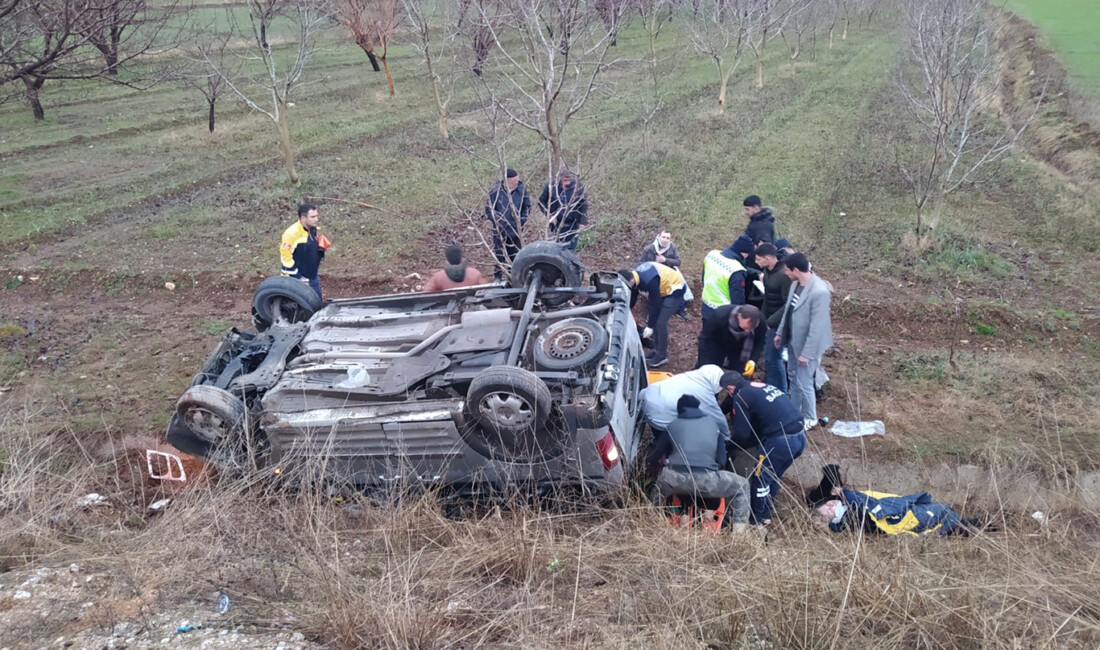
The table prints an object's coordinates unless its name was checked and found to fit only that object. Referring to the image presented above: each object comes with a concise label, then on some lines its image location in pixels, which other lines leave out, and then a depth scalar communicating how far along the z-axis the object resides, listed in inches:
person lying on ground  170.1
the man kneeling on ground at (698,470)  177.6
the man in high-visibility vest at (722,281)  255.3
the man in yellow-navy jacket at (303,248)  285.0
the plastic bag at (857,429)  234.4
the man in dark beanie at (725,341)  229.0
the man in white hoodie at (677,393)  195.3
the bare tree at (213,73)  652.2
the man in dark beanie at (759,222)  280.4
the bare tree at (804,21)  1062.5
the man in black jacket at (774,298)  238.8
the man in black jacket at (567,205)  298.6
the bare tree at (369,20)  903.7
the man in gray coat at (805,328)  223.9
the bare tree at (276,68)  523.5
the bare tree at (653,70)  674.4
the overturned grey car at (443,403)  166.9
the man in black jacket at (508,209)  312.2
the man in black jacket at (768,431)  185.3
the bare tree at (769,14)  800.9
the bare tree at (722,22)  763.4
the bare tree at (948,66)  370.3
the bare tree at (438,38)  615.5
